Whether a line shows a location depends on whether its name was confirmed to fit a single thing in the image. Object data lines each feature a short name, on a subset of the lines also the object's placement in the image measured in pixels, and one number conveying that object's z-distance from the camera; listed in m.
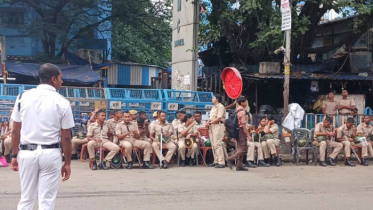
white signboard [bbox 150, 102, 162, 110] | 13.42
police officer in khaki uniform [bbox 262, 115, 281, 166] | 11.95
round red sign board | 11.61
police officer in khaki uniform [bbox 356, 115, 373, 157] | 12.70
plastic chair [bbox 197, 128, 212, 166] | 12.17
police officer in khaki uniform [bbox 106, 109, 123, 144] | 11.18
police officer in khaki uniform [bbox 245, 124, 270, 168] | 11.77
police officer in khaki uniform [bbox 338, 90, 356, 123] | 14.84
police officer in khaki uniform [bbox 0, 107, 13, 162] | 11.48
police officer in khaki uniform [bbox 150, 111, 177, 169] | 11.30
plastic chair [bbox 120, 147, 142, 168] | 10.93
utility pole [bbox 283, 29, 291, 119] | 13.24
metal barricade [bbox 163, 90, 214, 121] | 13.62
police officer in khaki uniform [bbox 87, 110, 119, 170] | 10.69
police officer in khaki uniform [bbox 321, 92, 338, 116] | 14.86
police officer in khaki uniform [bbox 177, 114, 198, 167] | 11.56
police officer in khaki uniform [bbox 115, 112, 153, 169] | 10.92
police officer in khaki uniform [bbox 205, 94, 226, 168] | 11.29
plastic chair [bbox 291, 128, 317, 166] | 12.09
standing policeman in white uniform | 4.42
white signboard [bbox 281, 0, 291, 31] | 12.92
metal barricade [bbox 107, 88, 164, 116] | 13.21
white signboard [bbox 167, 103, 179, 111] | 13.59
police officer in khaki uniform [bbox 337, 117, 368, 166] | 12.20
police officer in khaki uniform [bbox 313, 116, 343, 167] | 12.06
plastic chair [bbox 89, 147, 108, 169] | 10.79
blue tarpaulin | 19.98
